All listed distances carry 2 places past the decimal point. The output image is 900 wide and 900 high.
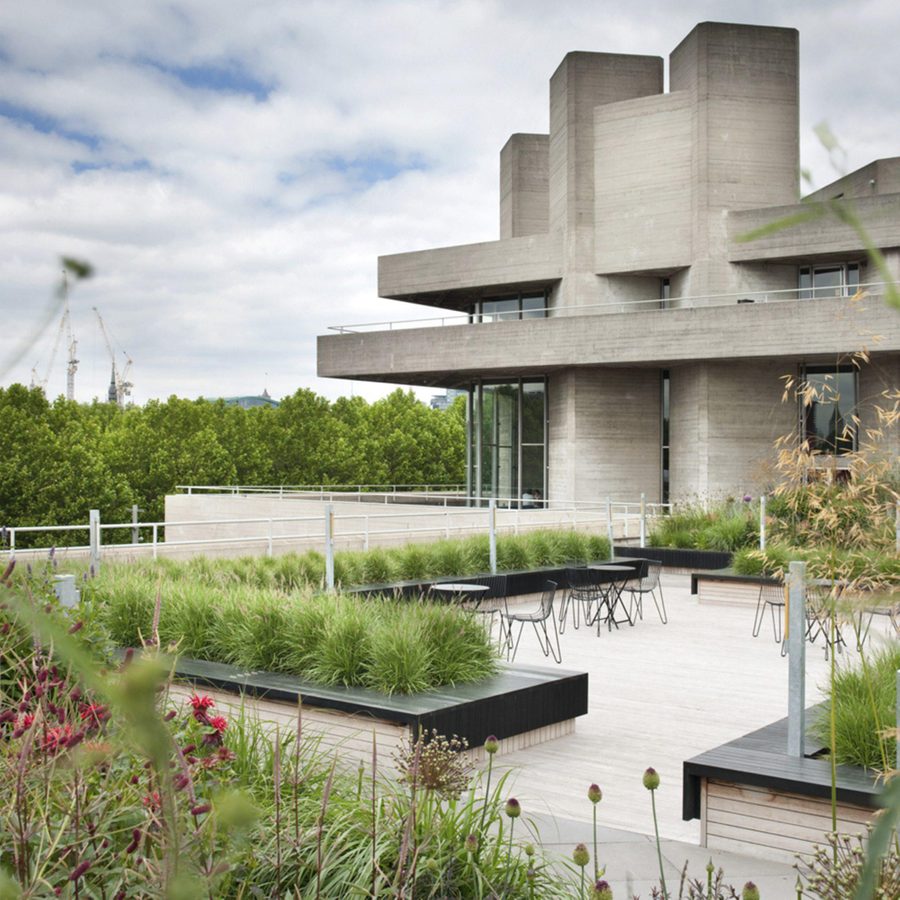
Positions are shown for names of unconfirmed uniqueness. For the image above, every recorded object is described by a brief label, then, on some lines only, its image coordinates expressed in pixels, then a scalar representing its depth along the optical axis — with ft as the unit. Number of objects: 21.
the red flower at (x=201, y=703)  12.04
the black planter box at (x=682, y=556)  63.38
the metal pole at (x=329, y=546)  41.47
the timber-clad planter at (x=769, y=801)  16.88
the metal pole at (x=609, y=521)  61.79
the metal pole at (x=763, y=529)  53.93
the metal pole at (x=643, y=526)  67.40
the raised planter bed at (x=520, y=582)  46.93
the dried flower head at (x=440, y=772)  12.24
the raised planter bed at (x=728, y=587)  52.54
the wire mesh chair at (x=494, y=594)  51.03
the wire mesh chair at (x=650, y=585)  45.61
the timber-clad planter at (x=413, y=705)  22.40
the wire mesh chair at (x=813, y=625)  29.16
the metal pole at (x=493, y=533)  52.42
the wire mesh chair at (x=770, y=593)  50.31
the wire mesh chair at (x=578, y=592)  45.34
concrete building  96.17
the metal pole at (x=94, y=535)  39.70
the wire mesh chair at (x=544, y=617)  34.40
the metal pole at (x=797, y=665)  18.43
